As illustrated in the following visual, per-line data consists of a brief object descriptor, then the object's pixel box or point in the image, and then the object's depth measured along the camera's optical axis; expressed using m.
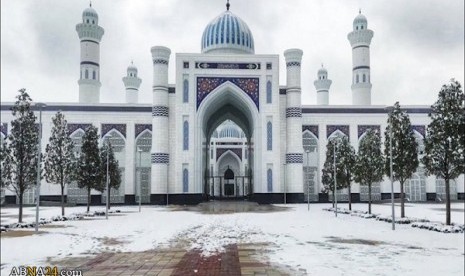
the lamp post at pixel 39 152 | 15.33
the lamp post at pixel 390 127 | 16.75
